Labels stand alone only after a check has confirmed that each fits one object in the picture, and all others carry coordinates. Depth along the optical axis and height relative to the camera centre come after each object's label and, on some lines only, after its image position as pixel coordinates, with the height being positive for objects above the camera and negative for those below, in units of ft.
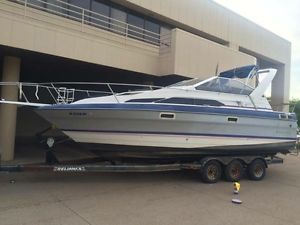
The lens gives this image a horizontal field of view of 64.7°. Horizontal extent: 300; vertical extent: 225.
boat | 18.78 -0.08
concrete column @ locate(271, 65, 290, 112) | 59.81 +10.39
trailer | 17.96 -3.96
